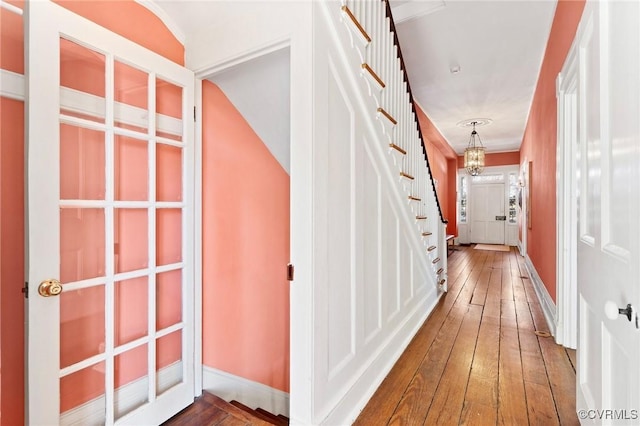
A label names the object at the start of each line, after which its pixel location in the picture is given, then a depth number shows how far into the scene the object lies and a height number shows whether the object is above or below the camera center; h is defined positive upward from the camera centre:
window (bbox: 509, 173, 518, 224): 8.88 +0.45
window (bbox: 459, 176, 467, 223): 9.68 +0.36
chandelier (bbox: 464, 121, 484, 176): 6.21 +1.08
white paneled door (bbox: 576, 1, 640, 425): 0.82 +0.00
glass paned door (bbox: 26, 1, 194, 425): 1.23 -0.08
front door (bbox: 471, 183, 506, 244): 9.22 -0.06
